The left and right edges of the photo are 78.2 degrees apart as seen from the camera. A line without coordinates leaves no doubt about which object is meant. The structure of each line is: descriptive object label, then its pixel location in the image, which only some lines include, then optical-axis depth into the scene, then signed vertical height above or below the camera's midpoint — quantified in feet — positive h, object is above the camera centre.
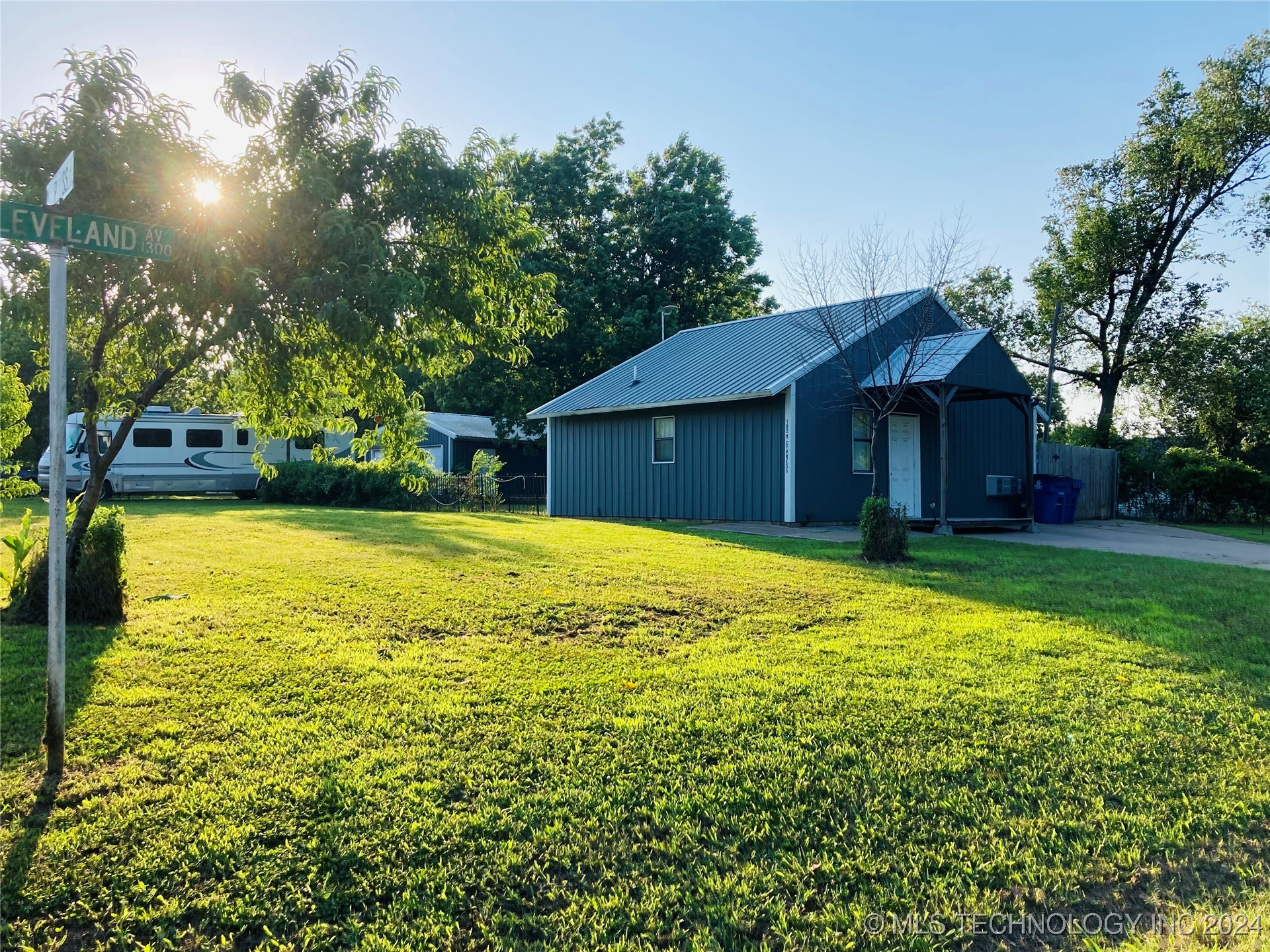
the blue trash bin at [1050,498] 60.75 -1.32
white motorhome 73.61 +2.10
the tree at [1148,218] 84.48 +31.15
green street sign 9.71 +3.19
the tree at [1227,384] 86.02 +11.04
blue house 48.01 +3.65
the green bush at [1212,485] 70.33 -0.33
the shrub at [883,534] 31.71 -2.19
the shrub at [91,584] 17.62 -2.43
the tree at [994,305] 102.89 +23.42
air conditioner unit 59.83 -0.39
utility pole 82.99 +14.82
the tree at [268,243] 14.12 +4.60
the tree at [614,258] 92.12 +28.25
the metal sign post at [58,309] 9.62 +2.08
